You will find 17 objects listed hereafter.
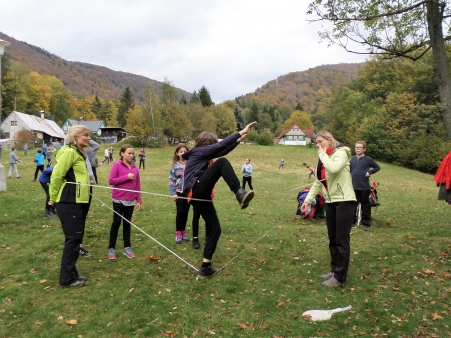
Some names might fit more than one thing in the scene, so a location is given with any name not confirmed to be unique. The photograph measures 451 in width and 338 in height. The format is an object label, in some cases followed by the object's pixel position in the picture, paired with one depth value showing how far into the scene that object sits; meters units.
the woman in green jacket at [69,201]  4.44
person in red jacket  6.17
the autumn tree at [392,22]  6.46
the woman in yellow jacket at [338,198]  4.55
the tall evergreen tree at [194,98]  79.06
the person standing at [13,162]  17.29
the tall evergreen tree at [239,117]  88.75
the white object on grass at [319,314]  3.90
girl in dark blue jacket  4.46
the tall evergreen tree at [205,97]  80.44
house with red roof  89.81
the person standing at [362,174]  8.19
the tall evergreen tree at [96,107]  103.47
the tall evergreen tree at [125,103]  80.12
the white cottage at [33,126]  54.32
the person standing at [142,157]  28.36
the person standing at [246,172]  17.00
